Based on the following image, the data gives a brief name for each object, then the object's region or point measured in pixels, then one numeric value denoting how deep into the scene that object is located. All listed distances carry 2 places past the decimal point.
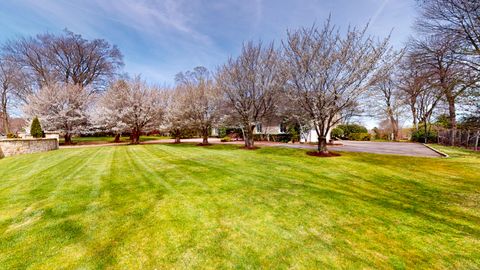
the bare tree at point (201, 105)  16.69
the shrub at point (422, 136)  22.41
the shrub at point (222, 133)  28.56
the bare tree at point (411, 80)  13.68
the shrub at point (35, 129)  16.09
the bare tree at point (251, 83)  13.73
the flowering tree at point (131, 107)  18.56
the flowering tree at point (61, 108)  19.97
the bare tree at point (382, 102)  10.18
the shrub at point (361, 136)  27.72
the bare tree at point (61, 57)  24.09
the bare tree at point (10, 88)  23.47
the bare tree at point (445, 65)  9.47
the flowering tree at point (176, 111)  17.39
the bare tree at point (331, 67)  9.56
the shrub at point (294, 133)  21.39
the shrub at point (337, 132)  26.91
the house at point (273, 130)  22.85
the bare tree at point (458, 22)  9.88
